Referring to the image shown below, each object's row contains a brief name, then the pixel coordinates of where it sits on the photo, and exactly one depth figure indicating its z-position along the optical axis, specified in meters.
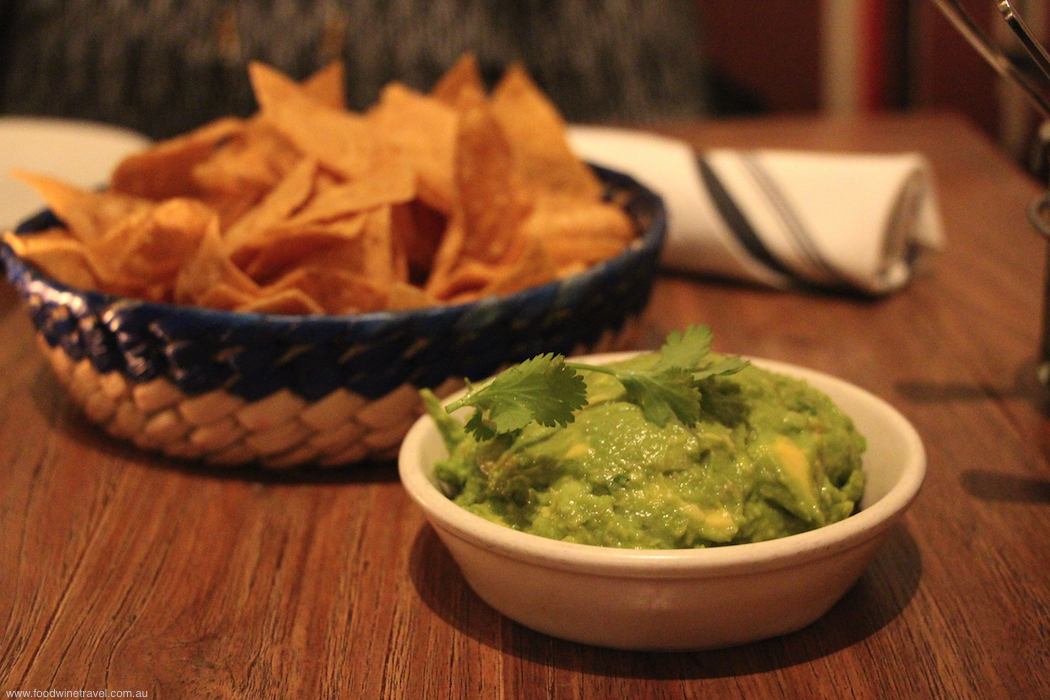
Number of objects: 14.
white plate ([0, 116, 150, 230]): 1.53
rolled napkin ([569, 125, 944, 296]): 1.37
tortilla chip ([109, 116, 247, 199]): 1.14
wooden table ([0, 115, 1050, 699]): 0.67
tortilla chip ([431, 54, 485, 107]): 1.37
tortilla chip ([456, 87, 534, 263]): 1.09
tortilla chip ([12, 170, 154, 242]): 1.06
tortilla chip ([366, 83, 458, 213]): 1.10
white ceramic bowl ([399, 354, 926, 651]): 0.63
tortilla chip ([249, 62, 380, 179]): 1.12
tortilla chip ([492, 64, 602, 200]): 1.26
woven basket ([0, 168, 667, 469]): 0.87
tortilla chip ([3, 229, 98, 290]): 0.97
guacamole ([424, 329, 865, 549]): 0.67
